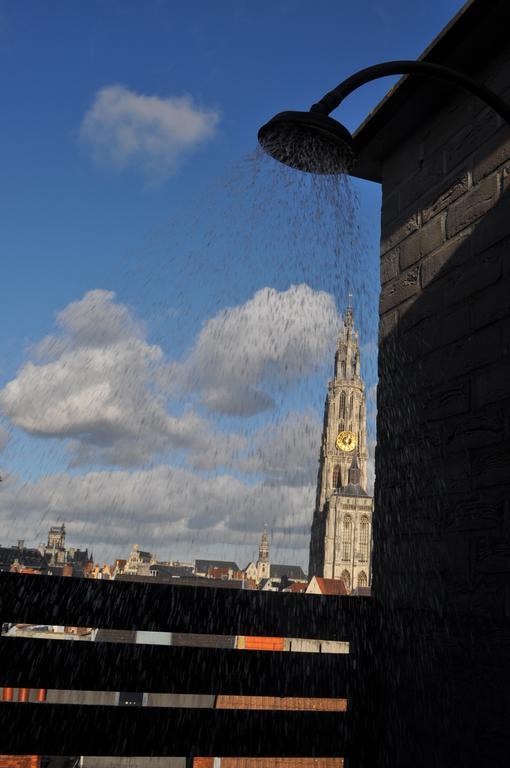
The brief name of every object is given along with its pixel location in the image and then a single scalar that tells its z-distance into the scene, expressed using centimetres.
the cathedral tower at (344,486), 8219
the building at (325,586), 5838
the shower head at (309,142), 269
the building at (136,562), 9650
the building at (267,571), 11031
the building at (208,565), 11888
